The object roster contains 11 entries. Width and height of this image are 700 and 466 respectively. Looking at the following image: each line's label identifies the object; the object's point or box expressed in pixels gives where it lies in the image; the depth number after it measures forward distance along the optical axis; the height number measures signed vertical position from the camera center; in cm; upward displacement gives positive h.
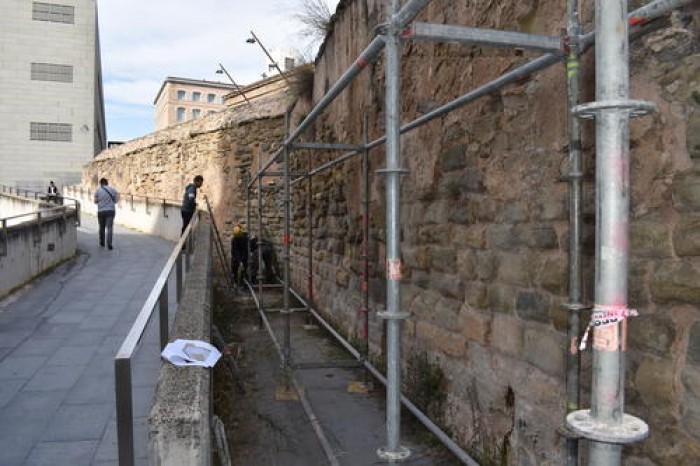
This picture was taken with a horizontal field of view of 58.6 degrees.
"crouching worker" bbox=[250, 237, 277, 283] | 1227 -104
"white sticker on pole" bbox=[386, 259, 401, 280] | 242 -23
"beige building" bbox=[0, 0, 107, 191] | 3372 +660
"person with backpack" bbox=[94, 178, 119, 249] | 1248 +4
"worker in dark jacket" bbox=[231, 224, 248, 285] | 1189 -81
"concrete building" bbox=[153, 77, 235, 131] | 6127 +1116
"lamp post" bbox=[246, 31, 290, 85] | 2078 +569
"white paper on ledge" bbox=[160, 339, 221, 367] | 293 -70
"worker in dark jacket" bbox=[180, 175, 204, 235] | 1141 +14
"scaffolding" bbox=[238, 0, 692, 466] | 160 +7
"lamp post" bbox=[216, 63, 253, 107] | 2105 +487
